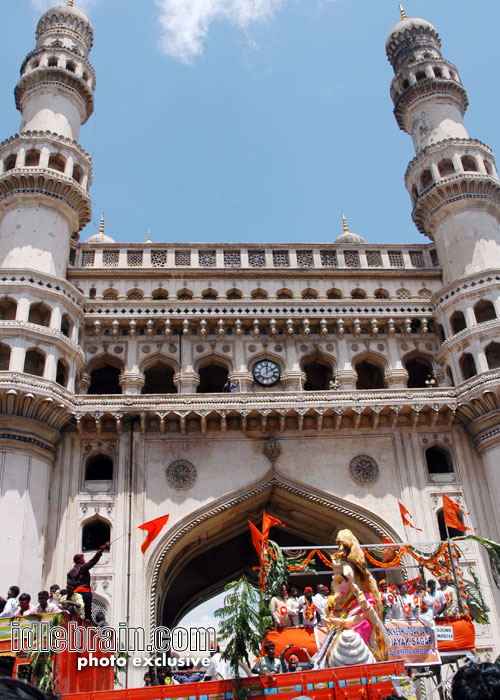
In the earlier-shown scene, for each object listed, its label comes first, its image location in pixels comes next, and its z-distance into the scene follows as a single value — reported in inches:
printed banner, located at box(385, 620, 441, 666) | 441.1
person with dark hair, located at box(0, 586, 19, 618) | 459.5
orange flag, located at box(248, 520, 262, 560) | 677.3
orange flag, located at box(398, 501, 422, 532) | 761.6
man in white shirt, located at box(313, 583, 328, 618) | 571.2
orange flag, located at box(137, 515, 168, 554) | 724.0
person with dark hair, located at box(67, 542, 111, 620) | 480.7
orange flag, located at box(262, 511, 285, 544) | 694.5
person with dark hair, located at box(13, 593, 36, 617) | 412.1
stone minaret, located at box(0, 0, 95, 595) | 725.9
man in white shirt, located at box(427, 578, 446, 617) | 527.8
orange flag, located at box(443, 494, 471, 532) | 735.1
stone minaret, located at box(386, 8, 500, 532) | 820.0
